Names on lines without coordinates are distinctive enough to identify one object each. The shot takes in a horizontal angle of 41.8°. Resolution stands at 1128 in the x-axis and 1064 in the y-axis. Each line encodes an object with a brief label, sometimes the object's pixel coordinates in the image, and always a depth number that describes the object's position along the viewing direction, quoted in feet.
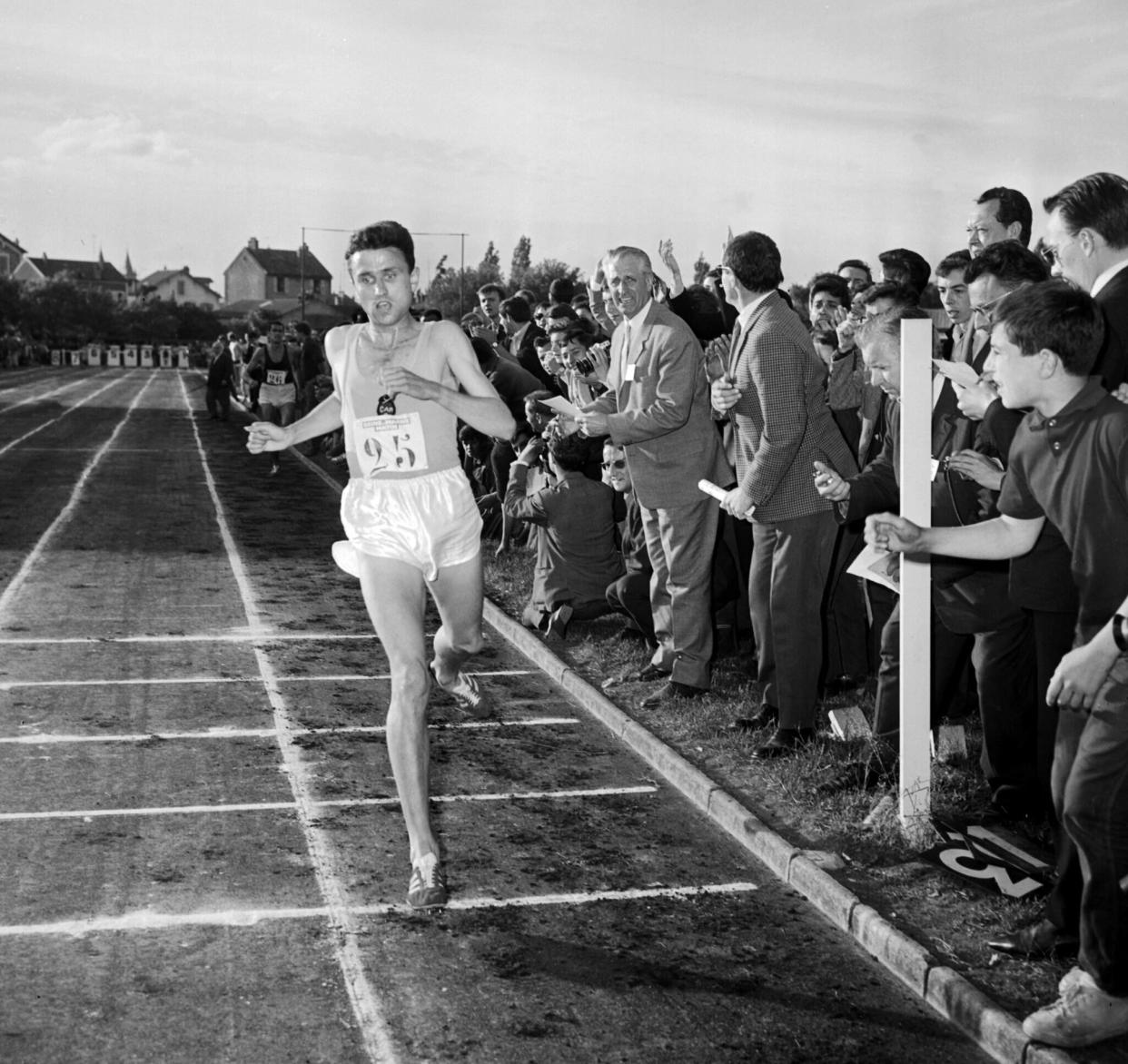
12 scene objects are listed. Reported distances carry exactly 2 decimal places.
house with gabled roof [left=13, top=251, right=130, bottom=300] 467.72
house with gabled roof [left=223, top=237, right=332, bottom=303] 636.89
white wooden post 18.79
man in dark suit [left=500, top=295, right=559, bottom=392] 45.47
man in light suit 26.37
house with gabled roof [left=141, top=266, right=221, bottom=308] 586.12
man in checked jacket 23.25
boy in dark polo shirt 13.23
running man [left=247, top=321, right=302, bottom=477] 79.05
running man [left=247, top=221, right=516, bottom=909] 17.65
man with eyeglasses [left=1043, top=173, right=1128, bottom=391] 16.14
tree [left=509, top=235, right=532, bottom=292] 358.51
